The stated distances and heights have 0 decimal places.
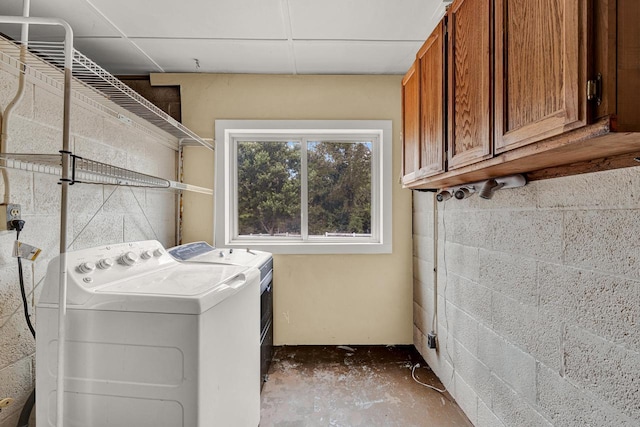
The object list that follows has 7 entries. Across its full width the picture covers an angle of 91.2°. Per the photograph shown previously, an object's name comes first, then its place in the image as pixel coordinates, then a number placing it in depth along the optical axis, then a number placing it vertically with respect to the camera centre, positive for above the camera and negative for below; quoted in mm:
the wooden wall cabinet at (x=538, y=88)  650 +352
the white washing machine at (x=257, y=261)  1979 -286
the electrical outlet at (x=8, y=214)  1271 +6
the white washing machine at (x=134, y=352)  1094 -491
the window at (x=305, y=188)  2826 +265
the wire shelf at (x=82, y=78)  1231 +653
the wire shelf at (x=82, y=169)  1107 +190
